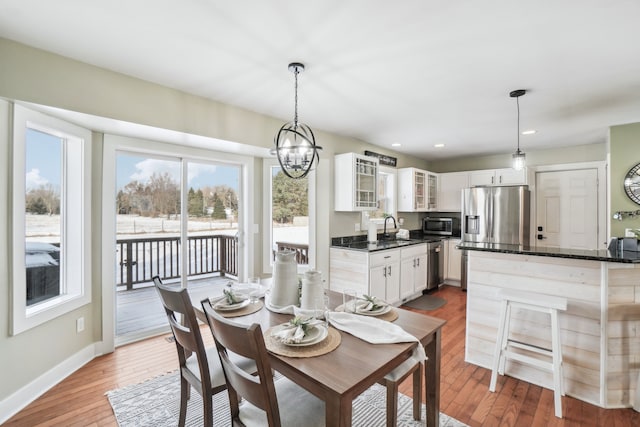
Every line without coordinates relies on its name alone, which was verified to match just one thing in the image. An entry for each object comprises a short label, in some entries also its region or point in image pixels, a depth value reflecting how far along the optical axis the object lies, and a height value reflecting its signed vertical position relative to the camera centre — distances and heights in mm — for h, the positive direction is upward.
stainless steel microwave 5773 -273
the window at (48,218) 2047 -47
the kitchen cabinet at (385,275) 3740 -831
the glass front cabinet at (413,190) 5254 +415
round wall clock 3488 +341
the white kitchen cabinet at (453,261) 5234 -887
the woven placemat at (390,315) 1647 -594
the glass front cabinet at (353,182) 4000 +427
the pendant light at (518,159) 2908 +537
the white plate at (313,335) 1313 -582
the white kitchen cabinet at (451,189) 5609 +450
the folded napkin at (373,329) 1371 -589
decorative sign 4715 +923
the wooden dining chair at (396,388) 1382 -1061
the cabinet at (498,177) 4887 +614
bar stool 2031 -975
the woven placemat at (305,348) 1260 -603
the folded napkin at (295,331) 1323 -561
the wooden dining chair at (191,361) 1490 -850
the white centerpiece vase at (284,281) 1797 -424
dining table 1047 -614
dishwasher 4949 -904
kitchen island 2082 -775
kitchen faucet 4942 -234
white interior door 4500 +52
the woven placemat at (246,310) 1737 -596
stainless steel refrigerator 4473 -31
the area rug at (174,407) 1942 -1375
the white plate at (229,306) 1766 -571
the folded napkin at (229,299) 1821 -557
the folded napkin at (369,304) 1737 -551
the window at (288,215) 3938 -36
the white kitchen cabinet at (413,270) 4278 -884
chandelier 2072 +423
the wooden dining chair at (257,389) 1070 -722
